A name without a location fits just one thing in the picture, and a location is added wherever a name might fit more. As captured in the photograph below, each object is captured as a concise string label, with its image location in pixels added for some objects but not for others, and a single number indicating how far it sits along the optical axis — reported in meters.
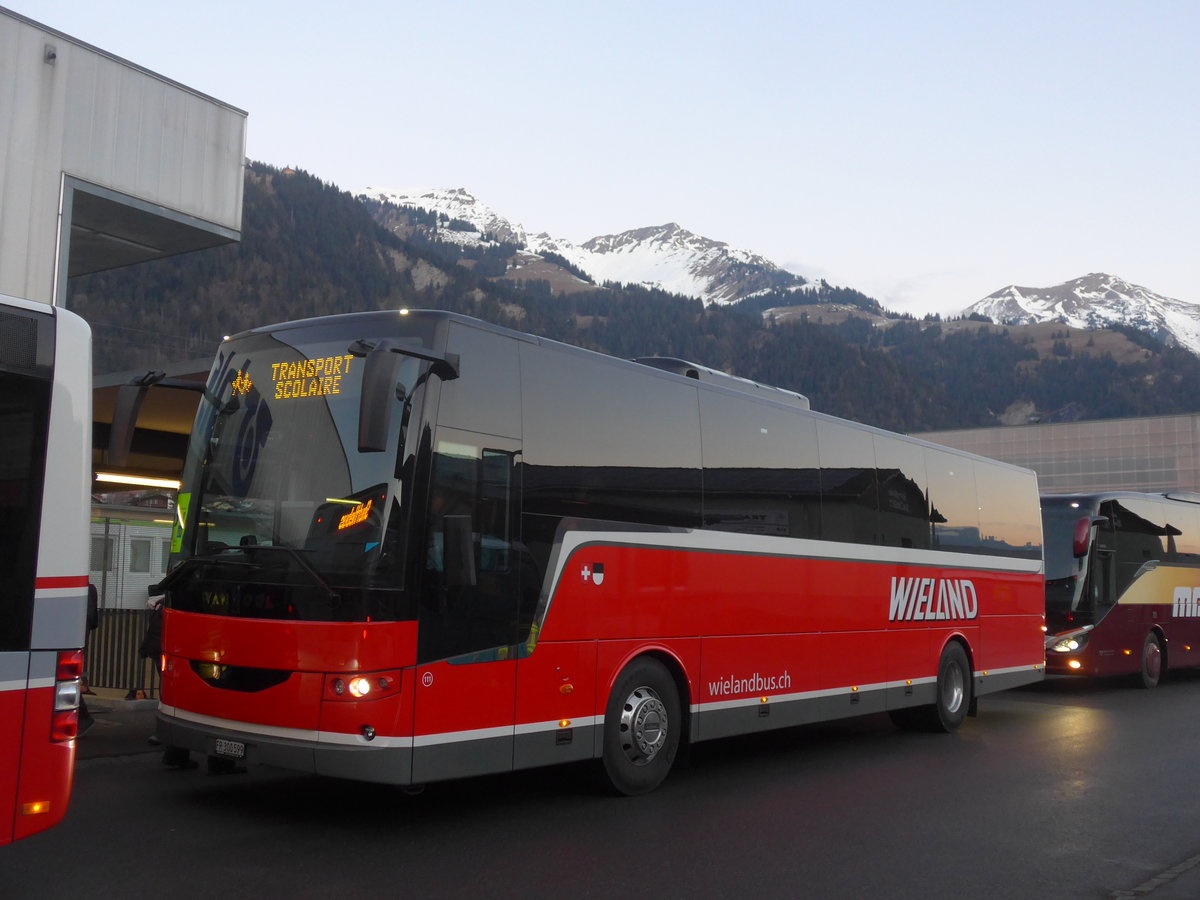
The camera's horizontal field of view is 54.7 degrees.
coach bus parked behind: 18.36
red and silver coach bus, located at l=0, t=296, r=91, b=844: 5.01
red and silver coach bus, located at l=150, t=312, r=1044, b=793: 6.95
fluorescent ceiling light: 15.72
